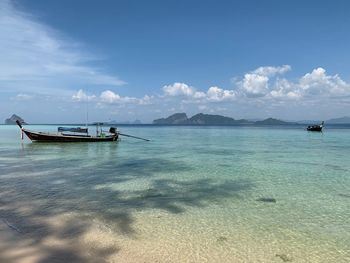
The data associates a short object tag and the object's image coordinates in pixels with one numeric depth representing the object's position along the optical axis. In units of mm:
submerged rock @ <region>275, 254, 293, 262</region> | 7416
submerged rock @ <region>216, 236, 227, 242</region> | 8555
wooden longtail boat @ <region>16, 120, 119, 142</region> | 43812
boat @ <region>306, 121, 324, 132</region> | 88600
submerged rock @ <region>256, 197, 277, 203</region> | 12664
